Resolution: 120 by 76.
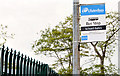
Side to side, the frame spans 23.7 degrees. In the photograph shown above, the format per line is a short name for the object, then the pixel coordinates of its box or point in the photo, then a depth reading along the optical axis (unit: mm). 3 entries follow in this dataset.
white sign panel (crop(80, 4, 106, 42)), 7980
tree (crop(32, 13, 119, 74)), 25609
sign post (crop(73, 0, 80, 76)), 7805
